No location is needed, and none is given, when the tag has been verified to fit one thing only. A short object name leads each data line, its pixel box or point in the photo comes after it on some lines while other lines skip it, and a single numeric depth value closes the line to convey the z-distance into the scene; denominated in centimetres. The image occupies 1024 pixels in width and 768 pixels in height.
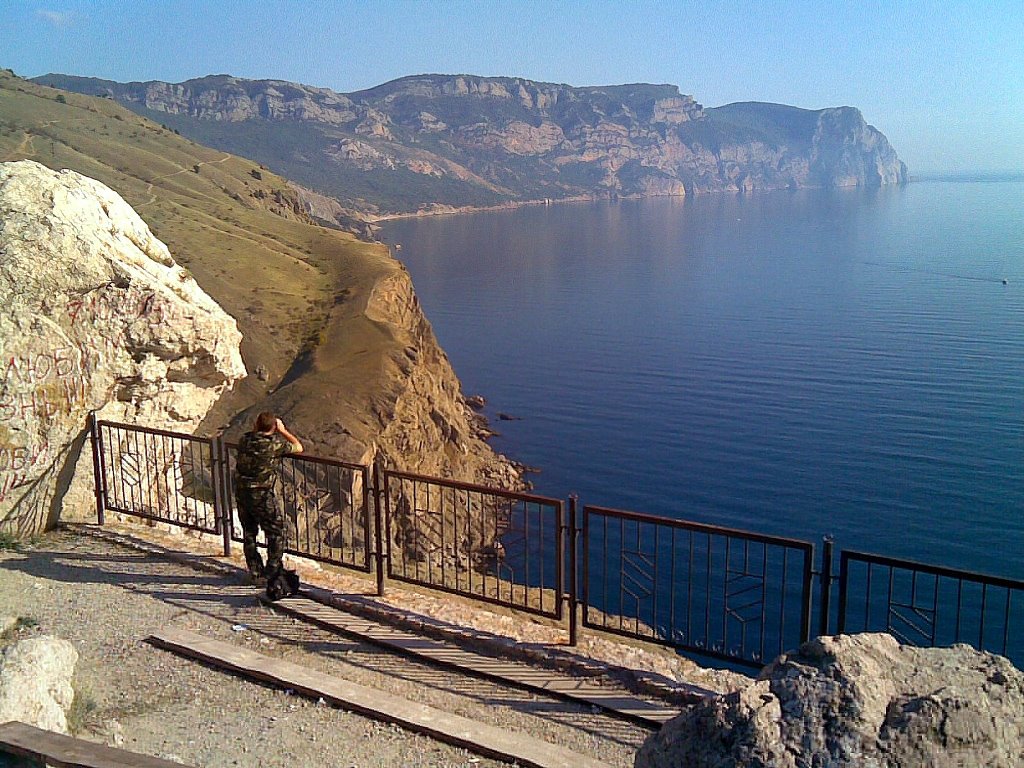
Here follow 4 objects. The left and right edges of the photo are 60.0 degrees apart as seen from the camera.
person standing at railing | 845
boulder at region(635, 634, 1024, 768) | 363
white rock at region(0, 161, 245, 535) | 1012
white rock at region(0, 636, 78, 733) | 497
